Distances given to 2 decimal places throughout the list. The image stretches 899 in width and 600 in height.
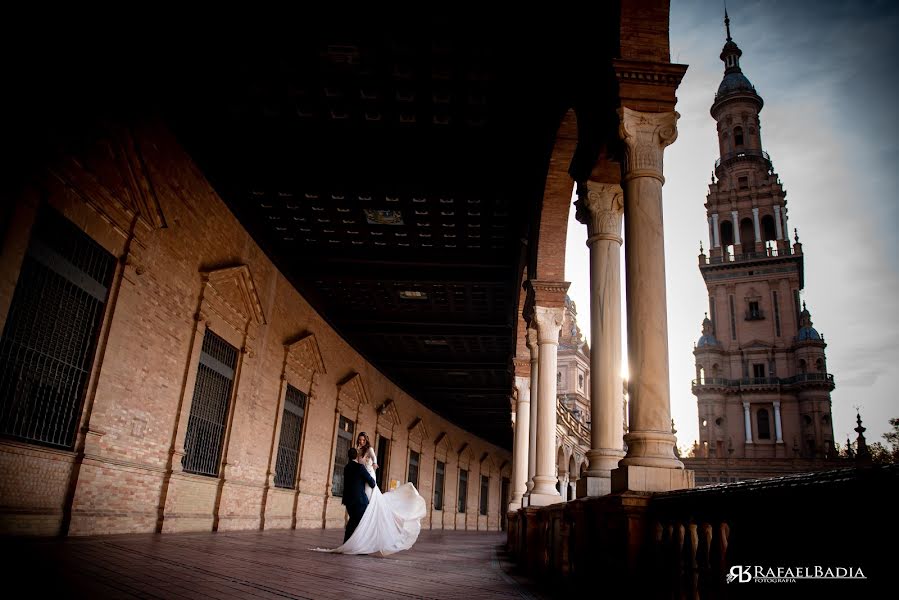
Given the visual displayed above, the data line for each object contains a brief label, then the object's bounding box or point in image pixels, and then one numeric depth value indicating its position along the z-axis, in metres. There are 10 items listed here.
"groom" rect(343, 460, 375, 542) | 9.02
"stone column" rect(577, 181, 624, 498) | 5.63
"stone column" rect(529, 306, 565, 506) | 10.29
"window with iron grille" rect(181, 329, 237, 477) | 10.66
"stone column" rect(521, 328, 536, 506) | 11.54
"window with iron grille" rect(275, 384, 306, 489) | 15.16
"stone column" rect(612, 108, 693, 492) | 4.34
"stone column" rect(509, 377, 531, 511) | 15.52
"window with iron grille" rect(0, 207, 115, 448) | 6.55
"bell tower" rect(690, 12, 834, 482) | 54.69
